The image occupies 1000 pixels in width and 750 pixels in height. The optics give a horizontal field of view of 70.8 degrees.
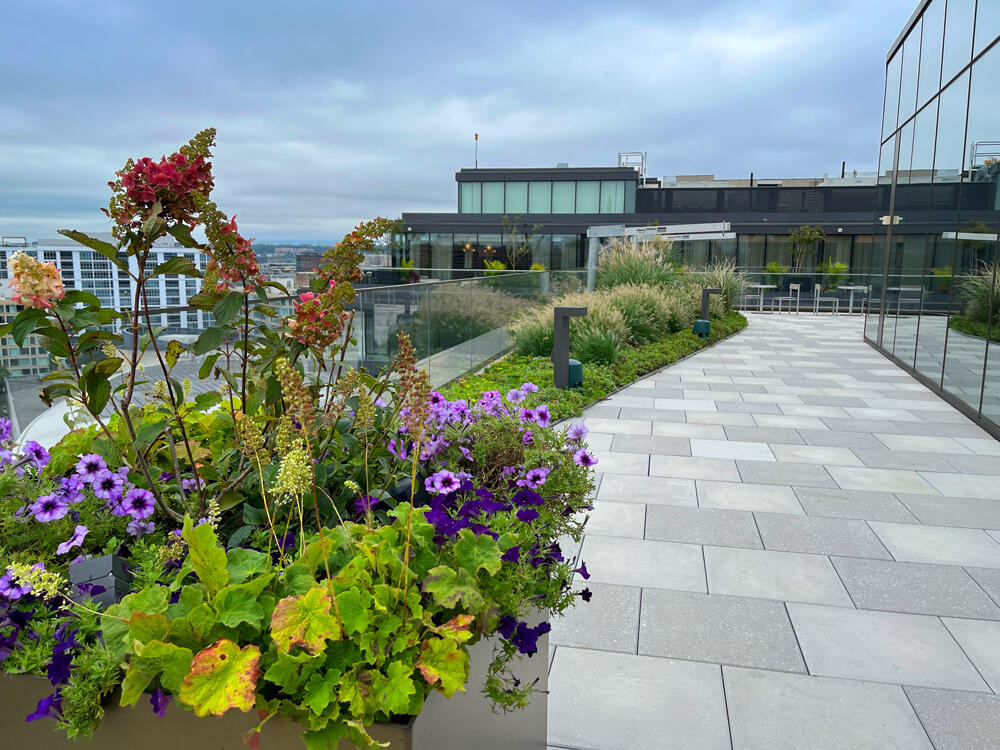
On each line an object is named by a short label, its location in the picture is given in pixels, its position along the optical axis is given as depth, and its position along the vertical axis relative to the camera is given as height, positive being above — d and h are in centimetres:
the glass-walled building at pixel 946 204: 730 +112
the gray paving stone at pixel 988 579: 350 -147
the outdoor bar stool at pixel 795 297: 2375 -32
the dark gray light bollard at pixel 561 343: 793 -70
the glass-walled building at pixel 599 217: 3062 +321
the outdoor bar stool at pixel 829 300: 2367 -45
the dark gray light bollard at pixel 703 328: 1348 -81
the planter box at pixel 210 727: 124 -84
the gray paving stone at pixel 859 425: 691 -135
